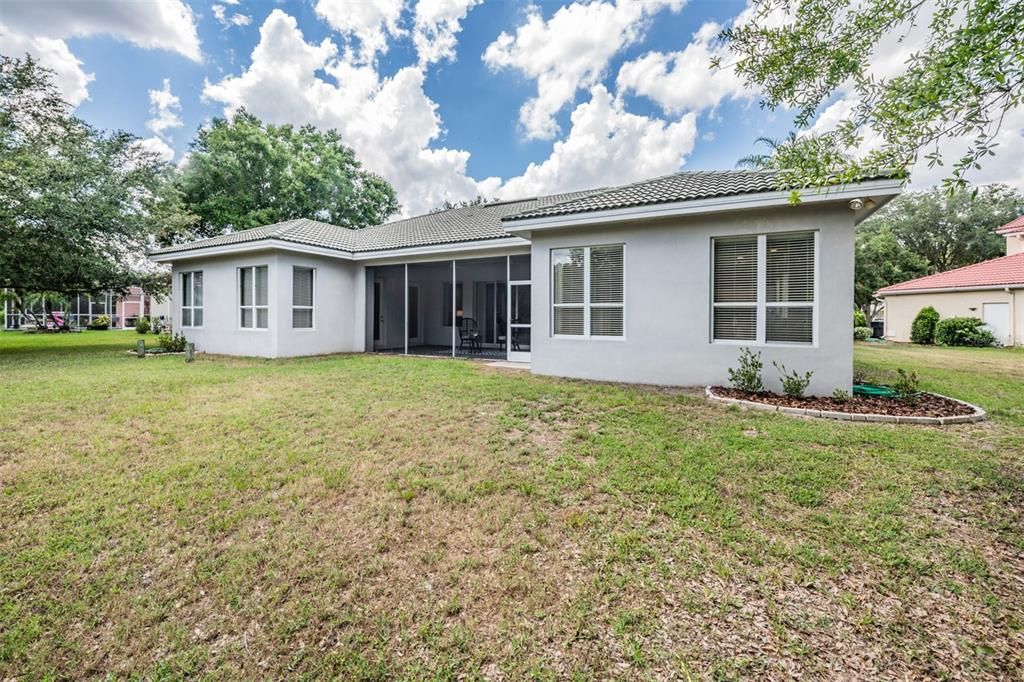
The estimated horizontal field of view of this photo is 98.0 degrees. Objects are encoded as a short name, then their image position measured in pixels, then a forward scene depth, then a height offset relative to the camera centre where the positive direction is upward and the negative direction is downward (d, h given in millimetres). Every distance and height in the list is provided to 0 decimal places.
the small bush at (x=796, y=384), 6863 -736
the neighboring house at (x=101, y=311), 41406 +2228
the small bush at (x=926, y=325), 20703 +563
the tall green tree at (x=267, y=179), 25719 +9577
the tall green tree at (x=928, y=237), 28500 +7121
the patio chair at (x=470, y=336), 15212 -48
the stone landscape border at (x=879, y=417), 5498 -1016
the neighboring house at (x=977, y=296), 18922 +1970
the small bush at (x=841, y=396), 6562 -894
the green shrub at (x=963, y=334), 19031 +145
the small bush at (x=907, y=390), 6721 -827
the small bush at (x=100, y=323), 36906 +809
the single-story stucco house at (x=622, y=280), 7027 +1170
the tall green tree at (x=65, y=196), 11992 +3980
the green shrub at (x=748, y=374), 7172 -626
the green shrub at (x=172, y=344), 13844 -339
